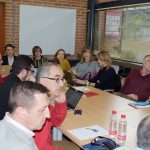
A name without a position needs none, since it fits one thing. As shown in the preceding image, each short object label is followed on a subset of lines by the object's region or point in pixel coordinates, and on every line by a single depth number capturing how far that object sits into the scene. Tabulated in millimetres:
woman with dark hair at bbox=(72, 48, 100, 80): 5658
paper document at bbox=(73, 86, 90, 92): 4153
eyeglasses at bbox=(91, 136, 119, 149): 2055
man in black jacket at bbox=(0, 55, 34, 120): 2632
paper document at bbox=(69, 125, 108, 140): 2289
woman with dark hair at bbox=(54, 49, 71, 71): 6023
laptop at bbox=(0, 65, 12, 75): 5194
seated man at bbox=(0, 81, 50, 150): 1306
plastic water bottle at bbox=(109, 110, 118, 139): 2327
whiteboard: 6332
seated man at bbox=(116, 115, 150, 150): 1263
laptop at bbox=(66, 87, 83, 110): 3068
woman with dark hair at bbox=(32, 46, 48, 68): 6050
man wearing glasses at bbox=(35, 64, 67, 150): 2525
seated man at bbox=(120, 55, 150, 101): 4234
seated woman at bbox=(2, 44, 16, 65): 5793
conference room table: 2414
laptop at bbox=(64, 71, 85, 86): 4590
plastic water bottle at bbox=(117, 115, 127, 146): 2209
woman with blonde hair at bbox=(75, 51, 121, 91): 4793
